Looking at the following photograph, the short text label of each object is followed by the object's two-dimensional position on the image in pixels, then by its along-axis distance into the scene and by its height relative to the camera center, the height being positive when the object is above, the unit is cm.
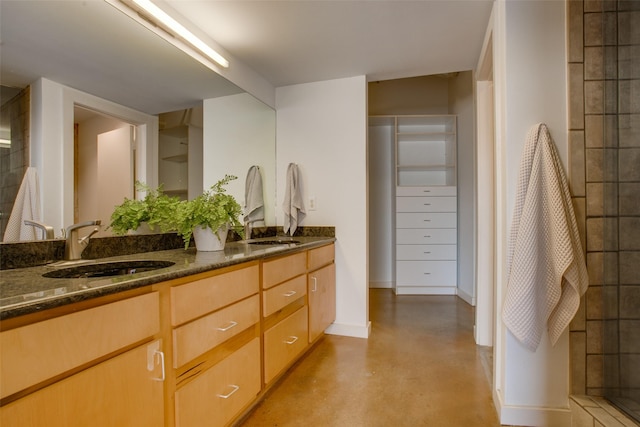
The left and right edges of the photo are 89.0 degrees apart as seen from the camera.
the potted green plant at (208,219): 162 -3
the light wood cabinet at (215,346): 111 -53
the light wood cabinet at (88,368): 69 -38
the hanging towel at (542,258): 140 -20
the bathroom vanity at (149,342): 72 -38
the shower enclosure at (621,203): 137 +4
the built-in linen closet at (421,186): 399 +35
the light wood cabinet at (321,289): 227 -57
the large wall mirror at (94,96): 125 +57
